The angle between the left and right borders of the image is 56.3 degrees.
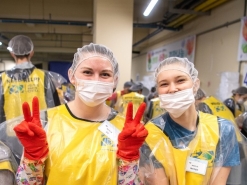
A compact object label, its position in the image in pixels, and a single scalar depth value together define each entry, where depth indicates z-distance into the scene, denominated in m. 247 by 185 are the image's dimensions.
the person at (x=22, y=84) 2.04
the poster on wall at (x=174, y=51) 6.16
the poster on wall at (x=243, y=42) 4.09
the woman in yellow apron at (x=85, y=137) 0.85
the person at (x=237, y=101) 3.35
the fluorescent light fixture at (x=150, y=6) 3.54
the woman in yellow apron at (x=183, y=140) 1.10
